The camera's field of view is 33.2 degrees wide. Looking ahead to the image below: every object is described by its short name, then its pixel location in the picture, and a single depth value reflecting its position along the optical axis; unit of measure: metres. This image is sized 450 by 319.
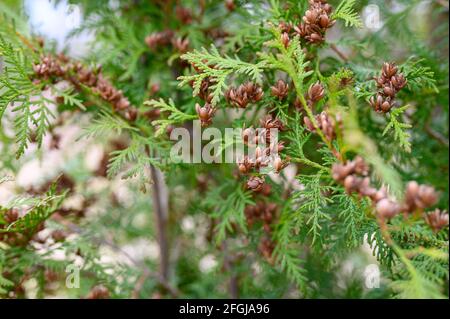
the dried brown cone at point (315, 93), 0.41
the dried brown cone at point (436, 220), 0.35
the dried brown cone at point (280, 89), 0.43
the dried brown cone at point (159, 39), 0.52
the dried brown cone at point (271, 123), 0.41
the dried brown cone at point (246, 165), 0.40
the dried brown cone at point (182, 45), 0.50
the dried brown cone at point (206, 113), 0.41
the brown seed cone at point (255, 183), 0.40
